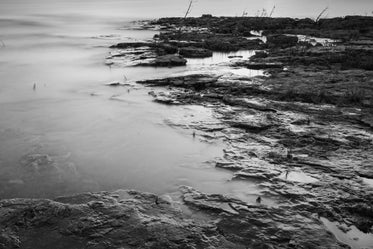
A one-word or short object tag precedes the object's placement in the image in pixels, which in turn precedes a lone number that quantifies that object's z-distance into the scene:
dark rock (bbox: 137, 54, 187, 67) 23.30
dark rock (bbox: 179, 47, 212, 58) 26.70
